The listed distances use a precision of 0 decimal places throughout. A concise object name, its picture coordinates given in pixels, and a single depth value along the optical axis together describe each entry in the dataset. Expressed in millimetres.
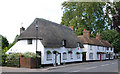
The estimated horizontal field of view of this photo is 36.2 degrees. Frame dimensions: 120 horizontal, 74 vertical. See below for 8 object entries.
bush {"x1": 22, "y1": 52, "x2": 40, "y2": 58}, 25734
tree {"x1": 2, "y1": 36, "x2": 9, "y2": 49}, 55906
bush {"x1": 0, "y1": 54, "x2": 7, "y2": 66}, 27094
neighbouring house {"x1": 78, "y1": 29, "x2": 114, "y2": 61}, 46312
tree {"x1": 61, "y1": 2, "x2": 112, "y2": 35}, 58031
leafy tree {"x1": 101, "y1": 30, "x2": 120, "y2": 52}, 66188
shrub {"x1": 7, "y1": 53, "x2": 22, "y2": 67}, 26067
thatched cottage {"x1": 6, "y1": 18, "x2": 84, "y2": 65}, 29098
